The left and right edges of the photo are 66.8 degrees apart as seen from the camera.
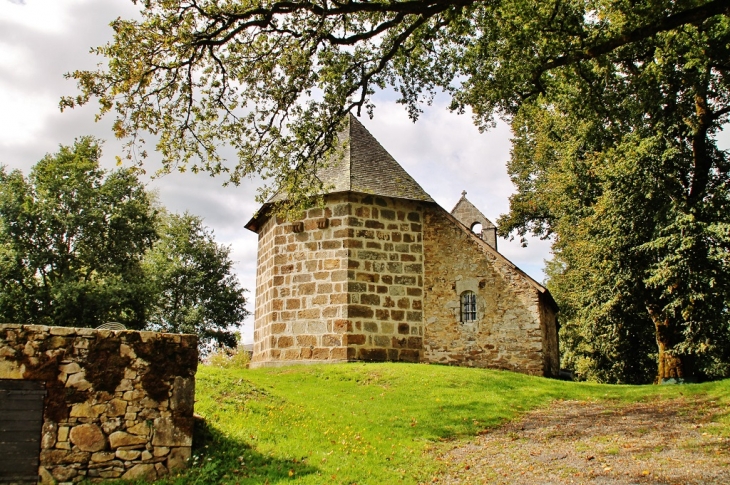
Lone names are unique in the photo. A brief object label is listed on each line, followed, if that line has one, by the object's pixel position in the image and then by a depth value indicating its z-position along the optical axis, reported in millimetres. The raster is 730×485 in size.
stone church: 16781
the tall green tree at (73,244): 27203
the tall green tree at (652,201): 14516
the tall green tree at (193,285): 37438
